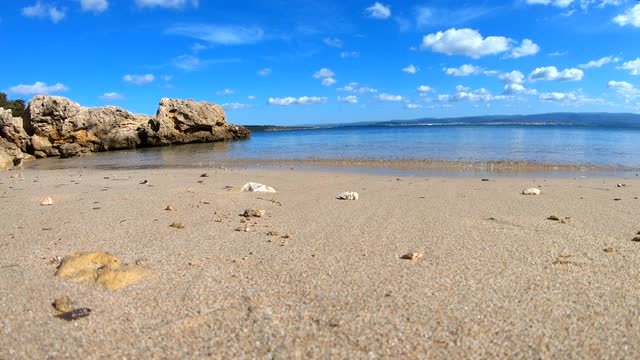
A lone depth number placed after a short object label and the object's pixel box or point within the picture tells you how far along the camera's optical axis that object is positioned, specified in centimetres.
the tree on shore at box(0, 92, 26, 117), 3771
